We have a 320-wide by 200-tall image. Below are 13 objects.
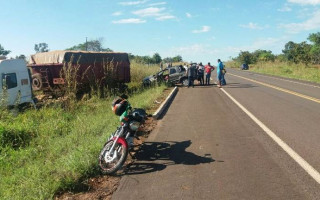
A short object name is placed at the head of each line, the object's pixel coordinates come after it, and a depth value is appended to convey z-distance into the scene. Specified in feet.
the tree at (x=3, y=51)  273.23
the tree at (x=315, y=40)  248.24
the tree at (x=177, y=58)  303.52
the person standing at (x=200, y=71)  80.23
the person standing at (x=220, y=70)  71.98
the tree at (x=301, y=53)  155.42
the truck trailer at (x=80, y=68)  58.85
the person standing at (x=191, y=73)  76.07
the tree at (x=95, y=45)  244.42
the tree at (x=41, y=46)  302.04
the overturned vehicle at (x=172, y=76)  81.20
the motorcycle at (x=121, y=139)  18.68
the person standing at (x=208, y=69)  78.93
